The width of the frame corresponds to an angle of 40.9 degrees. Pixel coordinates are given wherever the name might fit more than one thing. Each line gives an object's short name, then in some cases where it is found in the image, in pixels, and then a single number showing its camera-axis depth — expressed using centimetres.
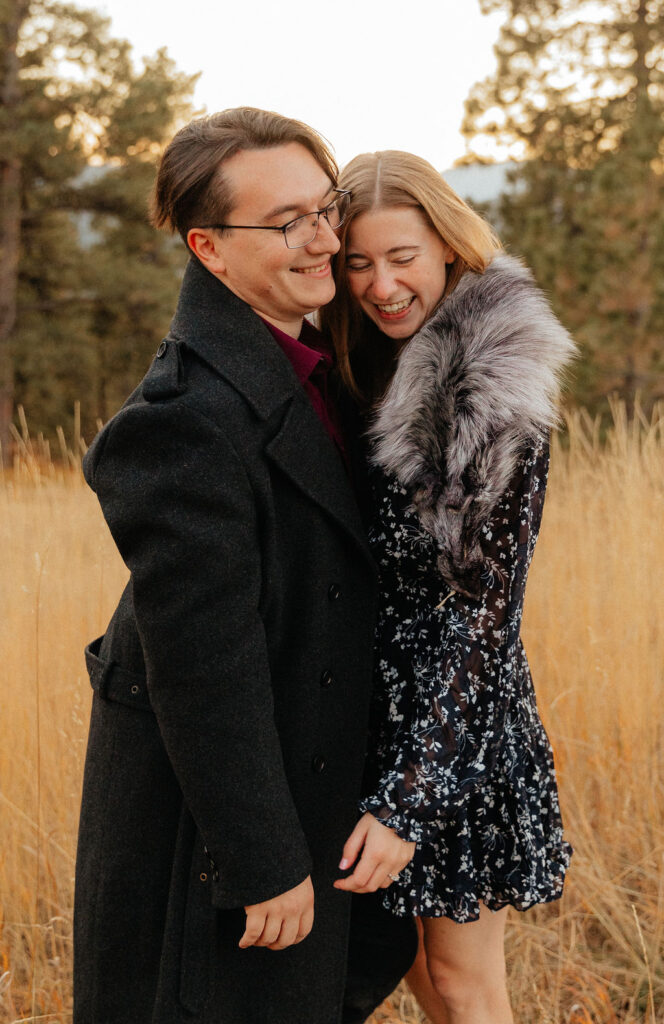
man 123
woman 139
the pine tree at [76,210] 1162
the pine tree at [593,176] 1017
